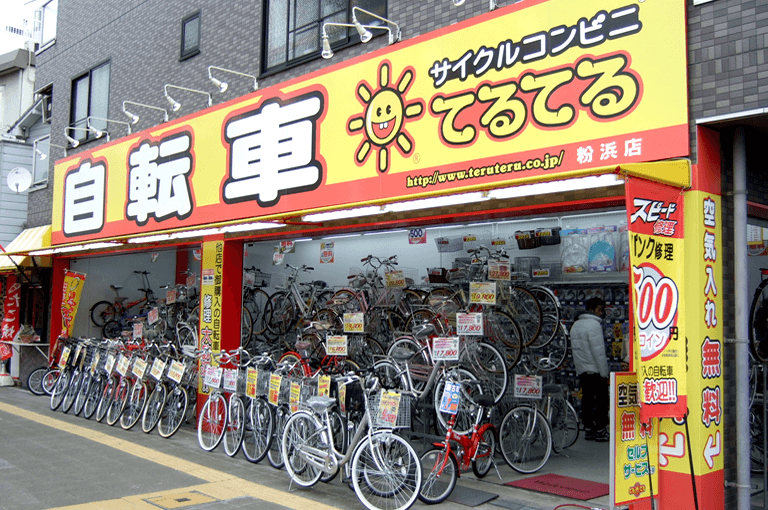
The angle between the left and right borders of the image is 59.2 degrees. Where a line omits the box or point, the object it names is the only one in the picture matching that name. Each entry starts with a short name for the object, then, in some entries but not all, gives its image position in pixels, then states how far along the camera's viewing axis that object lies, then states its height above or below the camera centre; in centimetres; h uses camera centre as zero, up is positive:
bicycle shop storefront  553 +121
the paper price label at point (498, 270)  972 +52
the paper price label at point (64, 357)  1340 -113
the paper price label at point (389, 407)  654 -99
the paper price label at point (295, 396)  819 -112
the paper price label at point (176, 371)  1017 -105
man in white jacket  954 -77
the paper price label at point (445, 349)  813 -52
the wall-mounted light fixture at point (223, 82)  1086 +364
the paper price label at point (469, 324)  864 -23
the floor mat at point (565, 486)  714 -198
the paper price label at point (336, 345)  960 -59
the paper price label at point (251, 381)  889 -103
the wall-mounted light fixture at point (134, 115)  1299 +371
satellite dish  1762 +314
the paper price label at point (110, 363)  1179 -109
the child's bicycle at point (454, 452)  680 -155
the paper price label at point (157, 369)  1049 -105
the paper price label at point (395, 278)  1096 +43
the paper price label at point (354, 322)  1027 -28
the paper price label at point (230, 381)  903 -104
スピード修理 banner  526 +9
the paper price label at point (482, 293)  919 +18
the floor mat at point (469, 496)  696 -201
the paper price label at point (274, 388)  852 -107
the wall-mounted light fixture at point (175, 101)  1184 +365
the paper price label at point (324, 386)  782 -95
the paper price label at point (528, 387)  852 -101
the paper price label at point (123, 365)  1131 -107
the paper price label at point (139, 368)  1091 -108
